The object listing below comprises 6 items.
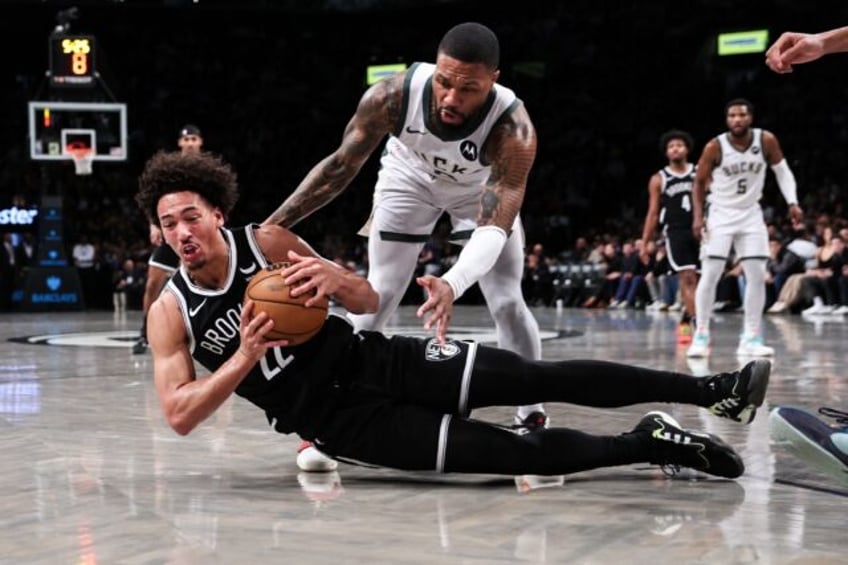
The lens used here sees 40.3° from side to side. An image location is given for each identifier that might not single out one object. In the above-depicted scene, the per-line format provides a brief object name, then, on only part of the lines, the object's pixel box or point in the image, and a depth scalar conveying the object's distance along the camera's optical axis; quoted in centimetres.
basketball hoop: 1673
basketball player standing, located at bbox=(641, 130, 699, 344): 952
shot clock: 1611
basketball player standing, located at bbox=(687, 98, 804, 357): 821
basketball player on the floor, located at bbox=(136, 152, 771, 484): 322
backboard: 1661
